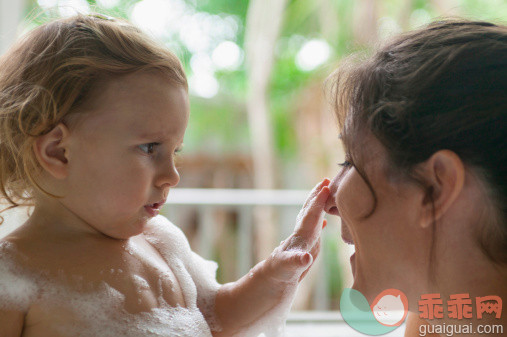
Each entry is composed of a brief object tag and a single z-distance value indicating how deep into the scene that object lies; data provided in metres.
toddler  0.98
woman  0.81
